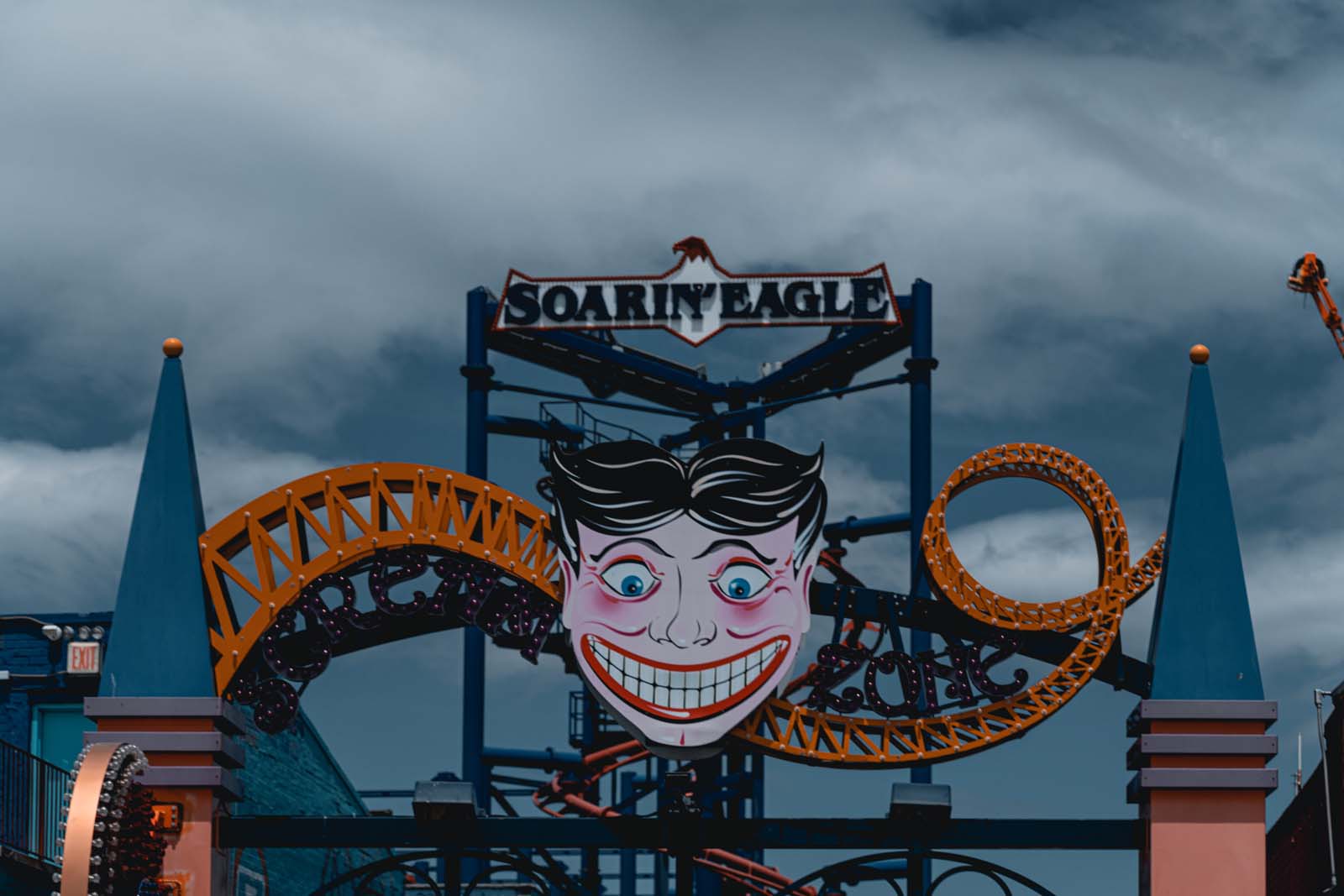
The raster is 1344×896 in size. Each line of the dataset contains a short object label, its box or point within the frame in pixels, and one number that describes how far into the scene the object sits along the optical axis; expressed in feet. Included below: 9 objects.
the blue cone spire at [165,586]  75.46
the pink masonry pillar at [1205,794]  72.69
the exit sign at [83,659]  101.71
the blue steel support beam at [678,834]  74.79
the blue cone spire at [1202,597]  74.38
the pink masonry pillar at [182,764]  74.18
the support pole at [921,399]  97.14
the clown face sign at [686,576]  75.66
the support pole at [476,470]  91.86
